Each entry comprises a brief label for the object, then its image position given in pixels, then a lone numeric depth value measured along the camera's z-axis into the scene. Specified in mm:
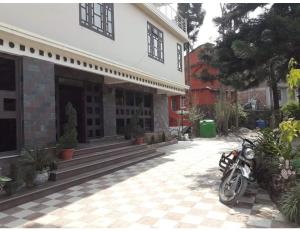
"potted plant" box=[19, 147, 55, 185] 6621
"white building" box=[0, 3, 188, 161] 7340
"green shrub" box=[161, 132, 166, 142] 15869
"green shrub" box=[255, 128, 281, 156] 6911
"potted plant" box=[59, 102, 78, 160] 8180
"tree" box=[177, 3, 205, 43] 33500
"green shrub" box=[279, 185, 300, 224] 4602
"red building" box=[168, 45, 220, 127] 27173
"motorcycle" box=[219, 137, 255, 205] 5594
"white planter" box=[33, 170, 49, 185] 6802
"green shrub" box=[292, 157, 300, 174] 5473
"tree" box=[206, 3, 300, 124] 8461
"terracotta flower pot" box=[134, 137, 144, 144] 12604
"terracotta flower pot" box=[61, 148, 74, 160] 8172
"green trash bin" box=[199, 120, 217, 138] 20844
